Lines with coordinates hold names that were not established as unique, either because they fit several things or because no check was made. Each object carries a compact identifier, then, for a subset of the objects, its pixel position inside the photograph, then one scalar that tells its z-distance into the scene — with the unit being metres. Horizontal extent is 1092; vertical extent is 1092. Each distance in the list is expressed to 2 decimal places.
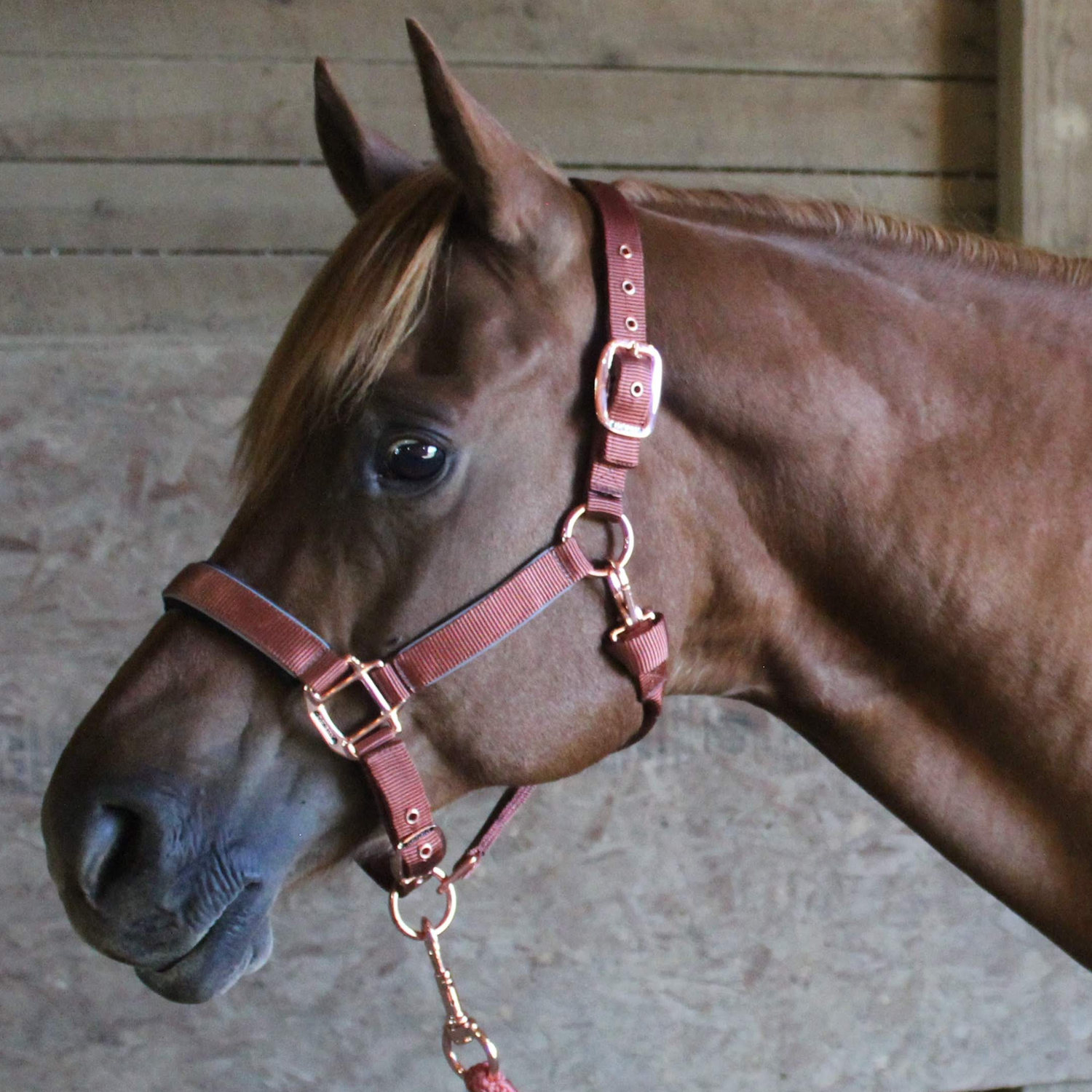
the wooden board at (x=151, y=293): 2.89
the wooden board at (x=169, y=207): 2.88
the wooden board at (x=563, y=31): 2.89
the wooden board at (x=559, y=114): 2.88
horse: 2.18
